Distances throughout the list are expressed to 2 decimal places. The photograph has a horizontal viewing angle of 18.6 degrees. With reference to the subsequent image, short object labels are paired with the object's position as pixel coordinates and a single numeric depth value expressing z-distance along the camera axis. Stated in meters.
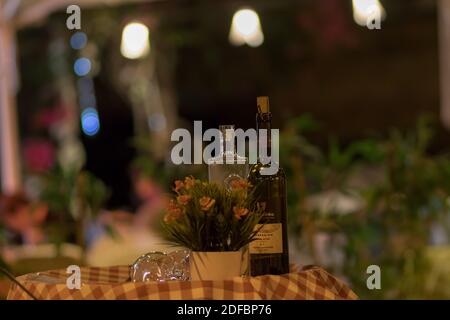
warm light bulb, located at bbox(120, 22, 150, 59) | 5.63
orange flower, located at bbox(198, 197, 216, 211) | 2.33
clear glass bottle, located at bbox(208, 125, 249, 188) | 2.51
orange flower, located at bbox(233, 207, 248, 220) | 2.34
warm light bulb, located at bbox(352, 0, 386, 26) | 4.75
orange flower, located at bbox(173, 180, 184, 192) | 2.37
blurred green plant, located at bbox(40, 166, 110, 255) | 4.71
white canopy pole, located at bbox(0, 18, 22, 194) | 6.76
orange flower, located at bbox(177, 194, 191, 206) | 2.34
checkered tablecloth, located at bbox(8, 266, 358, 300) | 2.27
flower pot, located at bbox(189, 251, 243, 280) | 2.35
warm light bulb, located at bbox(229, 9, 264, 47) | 5.43
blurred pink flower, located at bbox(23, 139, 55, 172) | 8.62
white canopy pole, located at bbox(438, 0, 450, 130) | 6.38
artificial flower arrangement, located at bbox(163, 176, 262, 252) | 2.35
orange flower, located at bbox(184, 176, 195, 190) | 2.37
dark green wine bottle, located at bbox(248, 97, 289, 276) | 2.43
